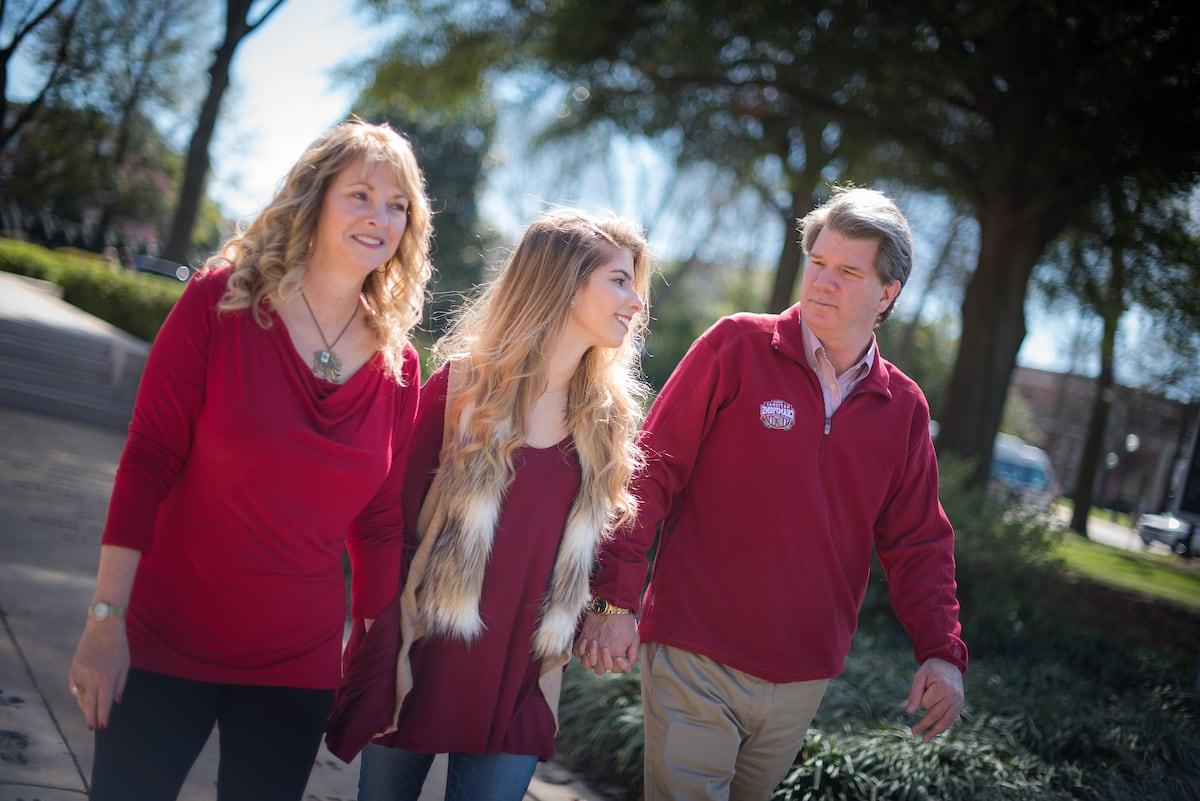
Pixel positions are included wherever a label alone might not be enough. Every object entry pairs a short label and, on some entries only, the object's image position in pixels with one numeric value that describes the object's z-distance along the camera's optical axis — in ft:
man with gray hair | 9.83
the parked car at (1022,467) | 97.04
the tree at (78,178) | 123.03
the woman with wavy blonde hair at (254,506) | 7.16
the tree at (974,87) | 29.76
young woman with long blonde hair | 8.38
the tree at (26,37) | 83.30
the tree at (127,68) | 111.75
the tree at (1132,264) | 37.17
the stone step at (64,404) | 37.63
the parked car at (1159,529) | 78.18
